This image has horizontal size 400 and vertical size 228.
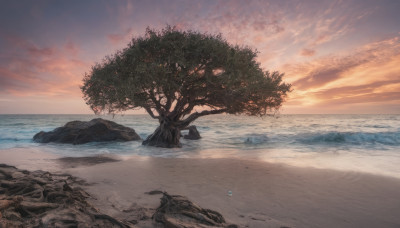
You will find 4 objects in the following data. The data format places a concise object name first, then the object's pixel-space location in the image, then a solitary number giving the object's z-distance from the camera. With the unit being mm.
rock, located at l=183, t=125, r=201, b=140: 29259
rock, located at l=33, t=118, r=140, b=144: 24016
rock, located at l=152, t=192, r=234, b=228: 4060
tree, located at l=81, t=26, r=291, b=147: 17828
